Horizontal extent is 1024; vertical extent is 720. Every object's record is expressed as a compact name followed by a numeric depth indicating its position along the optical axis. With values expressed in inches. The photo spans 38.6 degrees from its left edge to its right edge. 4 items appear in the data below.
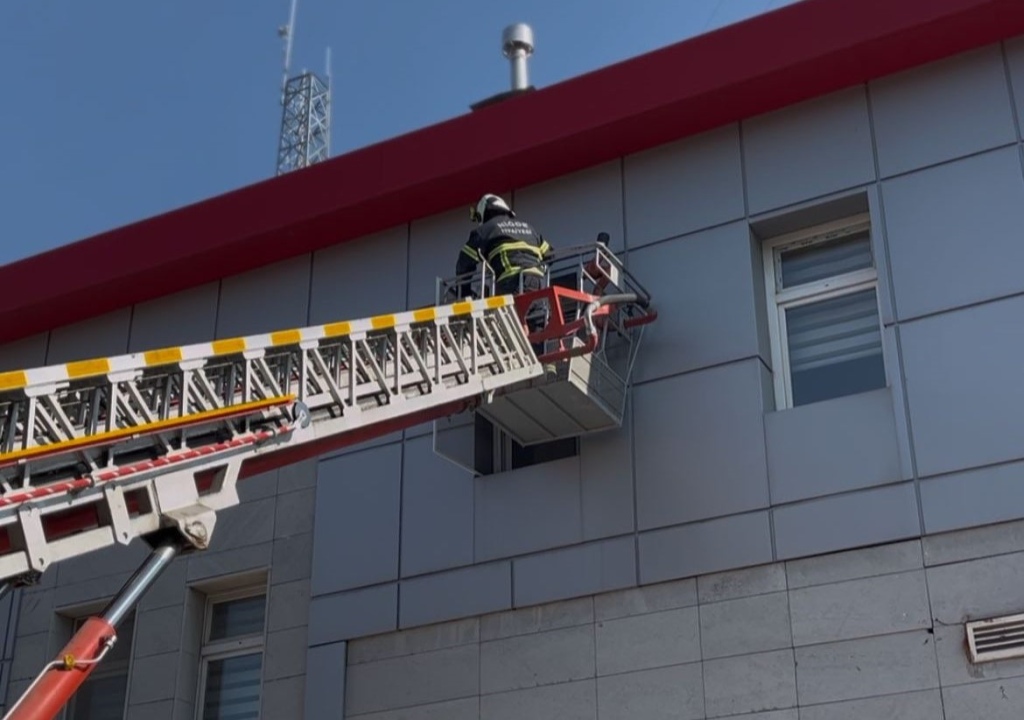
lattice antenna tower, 1359.5
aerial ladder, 281.7
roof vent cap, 573.9
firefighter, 453.4
